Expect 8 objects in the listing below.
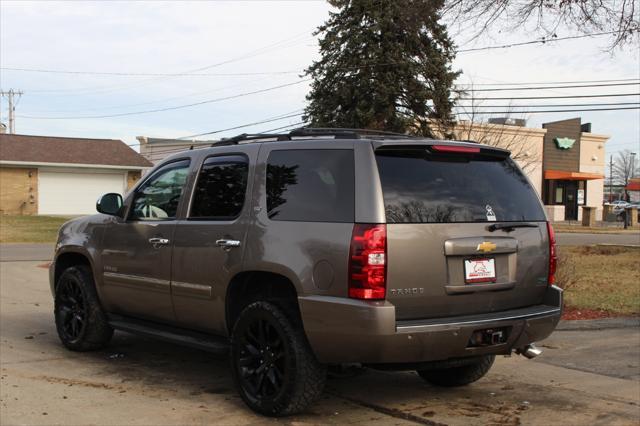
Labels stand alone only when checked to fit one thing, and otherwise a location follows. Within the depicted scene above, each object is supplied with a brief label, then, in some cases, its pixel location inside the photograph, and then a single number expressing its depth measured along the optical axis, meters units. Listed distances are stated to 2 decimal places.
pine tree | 29.88
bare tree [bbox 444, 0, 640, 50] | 9.90
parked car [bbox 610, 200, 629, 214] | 54.66
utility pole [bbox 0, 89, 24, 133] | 67.88
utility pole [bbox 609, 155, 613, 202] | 107.37
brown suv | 4.29
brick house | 38.66
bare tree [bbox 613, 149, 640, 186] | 104.31
